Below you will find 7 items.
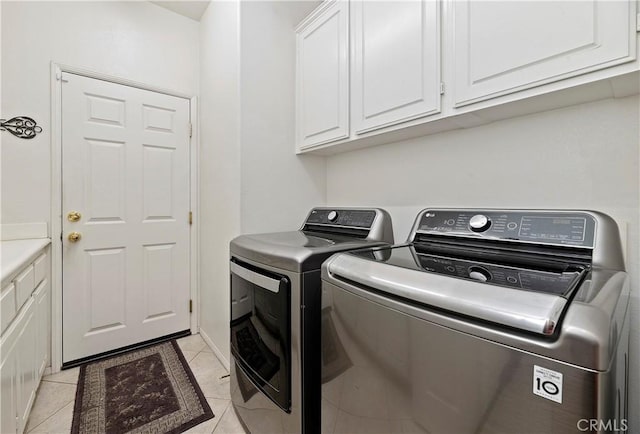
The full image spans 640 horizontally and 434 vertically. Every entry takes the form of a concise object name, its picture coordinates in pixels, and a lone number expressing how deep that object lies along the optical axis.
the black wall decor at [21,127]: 1.80
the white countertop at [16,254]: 1.08
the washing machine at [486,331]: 0.50
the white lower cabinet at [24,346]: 1.05
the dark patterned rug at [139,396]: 1.48
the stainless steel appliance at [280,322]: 1.10
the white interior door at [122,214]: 2.03
